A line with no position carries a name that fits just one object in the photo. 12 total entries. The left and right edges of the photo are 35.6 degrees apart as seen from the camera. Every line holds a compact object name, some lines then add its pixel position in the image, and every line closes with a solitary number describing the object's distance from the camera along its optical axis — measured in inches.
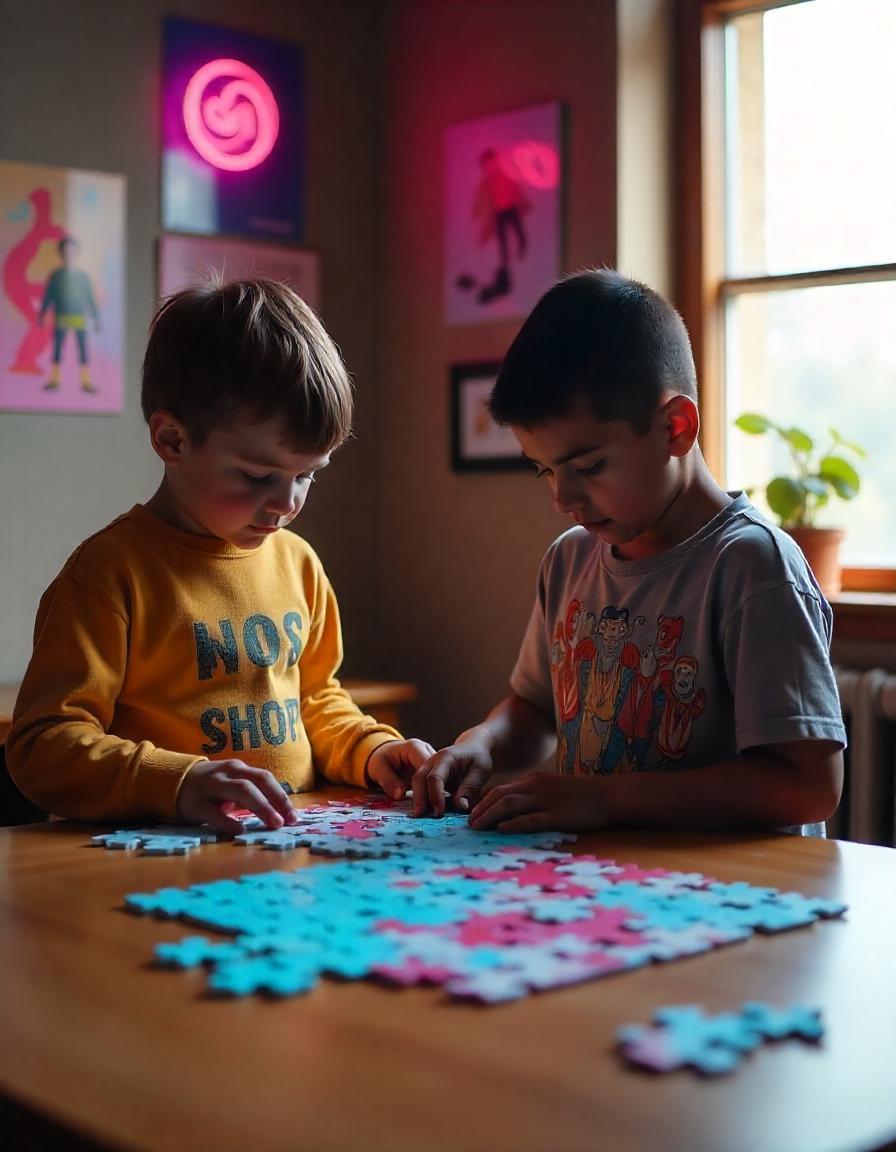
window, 120.1
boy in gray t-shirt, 56.9
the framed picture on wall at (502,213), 131.5
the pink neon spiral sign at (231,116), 134.7
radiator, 109.2
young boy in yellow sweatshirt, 61.1
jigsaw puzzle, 36.4
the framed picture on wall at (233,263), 132.7
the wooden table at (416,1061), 27.1
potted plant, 117.6
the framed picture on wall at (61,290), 121.6
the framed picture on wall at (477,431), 137.0
